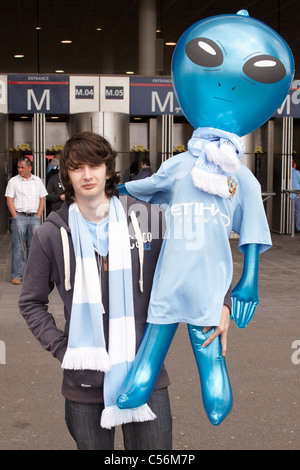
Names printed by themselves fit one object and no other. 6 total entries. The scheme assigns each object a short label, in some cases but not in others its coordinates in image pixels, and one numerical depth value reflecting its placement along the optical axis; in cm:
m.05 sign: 1356
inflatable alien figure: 240
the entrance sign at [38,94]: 1341
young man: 226
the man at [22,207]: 886
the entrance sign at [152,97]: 1362
